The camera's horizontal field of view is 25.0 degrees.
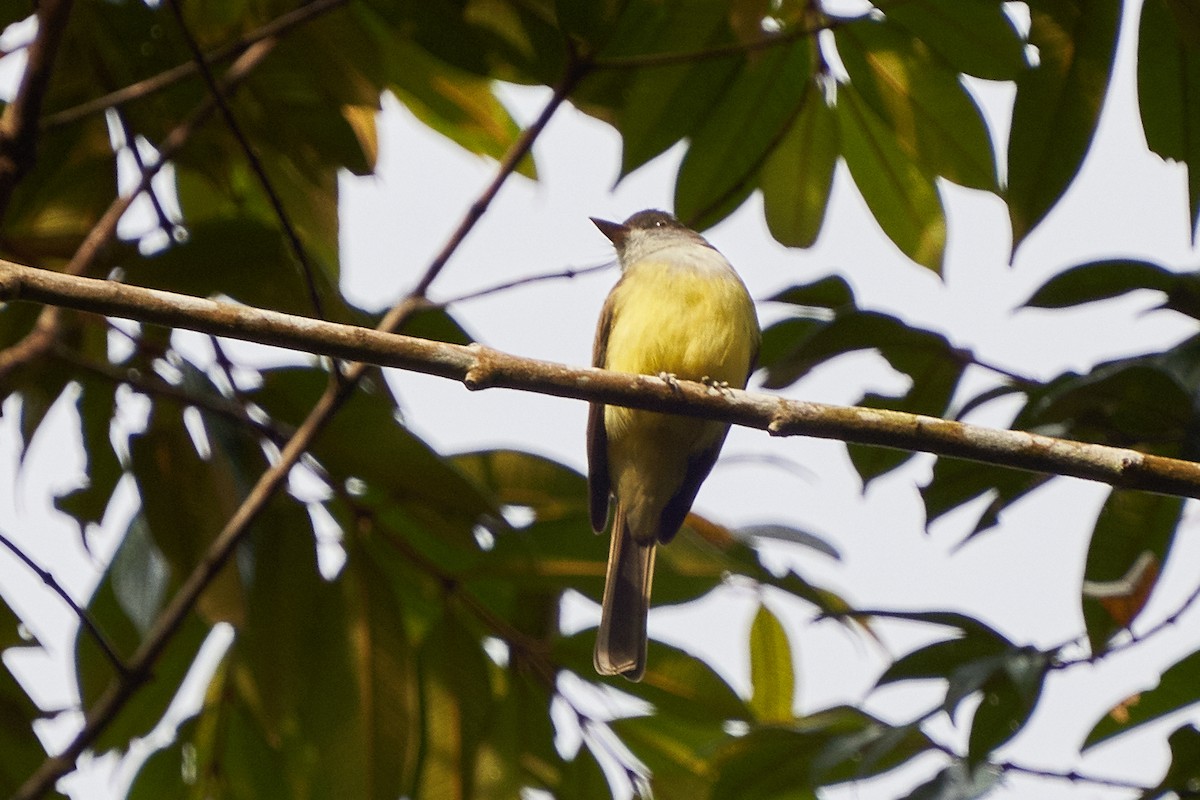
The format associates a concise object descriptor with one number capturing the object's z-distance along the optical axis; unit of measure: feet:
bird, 22.25
